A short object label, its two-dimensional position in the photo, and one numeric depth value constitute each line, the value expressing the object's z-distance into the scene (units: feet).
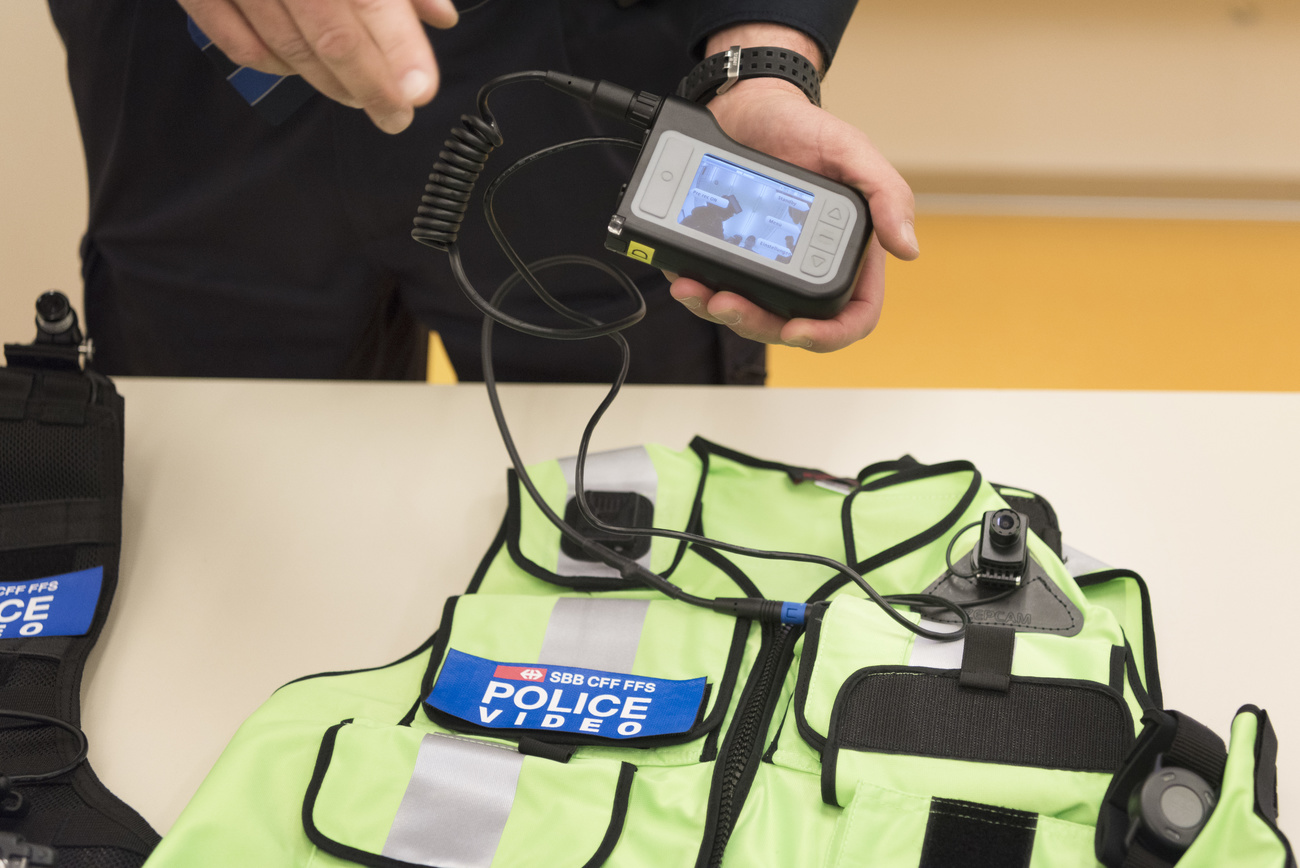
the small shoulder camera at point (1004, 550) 2.20
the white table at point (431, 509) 2.44
